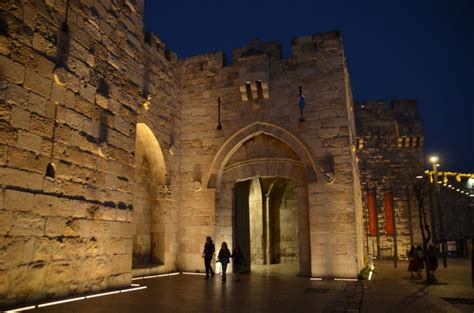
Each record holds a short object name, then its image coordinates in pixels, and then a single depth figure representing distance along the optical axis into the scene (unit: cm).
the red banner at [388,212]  1736
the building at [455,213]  2023
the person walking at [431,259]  872
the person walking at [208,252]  840
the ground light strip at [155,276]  820
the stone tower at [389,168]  1736
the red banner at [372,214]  1743
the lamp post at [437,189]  1231
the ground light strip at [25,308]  411
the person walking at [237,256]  832
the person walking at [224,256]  811
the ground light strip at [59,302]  447
